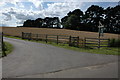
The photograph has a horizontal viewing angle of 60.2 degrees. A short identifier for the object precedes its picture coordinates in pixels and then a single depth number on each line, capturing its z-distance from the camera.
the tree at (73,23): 61.34
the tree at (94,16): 66.62
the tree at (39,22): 89.21
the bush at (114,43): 12.68
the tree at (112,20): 61.18
